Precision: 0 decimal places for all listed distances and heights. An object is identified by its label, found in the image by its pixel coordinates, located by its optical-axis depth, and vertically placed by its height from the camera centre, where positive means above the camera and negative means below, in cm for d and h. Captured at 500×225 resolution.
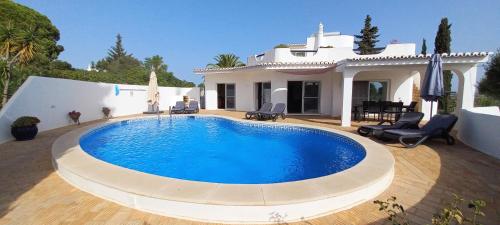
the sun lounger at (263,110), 1378 -75
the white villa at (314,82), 1442 +107
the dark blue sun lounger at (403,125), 852 -100
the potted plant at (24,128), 817 -108
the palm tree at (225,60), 2847 +454
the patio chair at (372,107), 1232 -49
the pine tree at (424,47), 2618 +566
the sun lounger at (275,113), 1317 -89
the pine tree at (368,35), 4078 +1101
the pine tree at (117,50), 7394 +1493
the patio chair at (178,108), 1686 -77
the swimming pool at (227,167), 346 -164
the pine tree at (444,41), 2009 +497
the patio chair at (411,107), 1244 -49
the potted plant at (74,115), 1181 -89
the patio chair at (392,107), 1195 -49
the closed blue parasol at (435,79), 845 +68
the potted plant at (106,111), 1461 -85
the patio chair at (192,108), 1706 -77
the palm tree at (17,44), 1168 +268
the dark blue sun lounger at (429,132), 755 -113
